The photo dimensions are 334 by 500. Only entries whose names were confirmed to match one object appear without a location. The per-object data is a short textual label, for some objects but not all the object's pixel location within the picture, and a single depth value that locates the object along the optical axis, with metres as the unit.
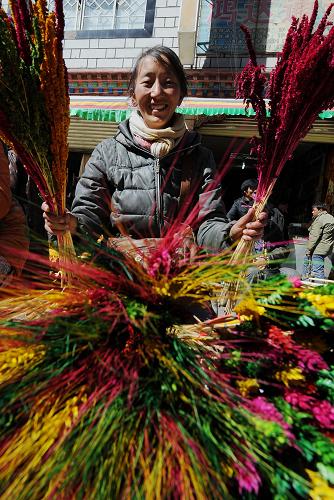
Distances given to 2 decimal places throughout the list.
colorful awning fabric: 6.06
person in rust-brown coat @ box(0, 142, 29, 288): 1.67
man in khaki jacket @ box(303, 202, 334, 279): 6.00
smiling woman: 1.58
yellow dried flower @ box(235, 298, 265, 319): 0.85
